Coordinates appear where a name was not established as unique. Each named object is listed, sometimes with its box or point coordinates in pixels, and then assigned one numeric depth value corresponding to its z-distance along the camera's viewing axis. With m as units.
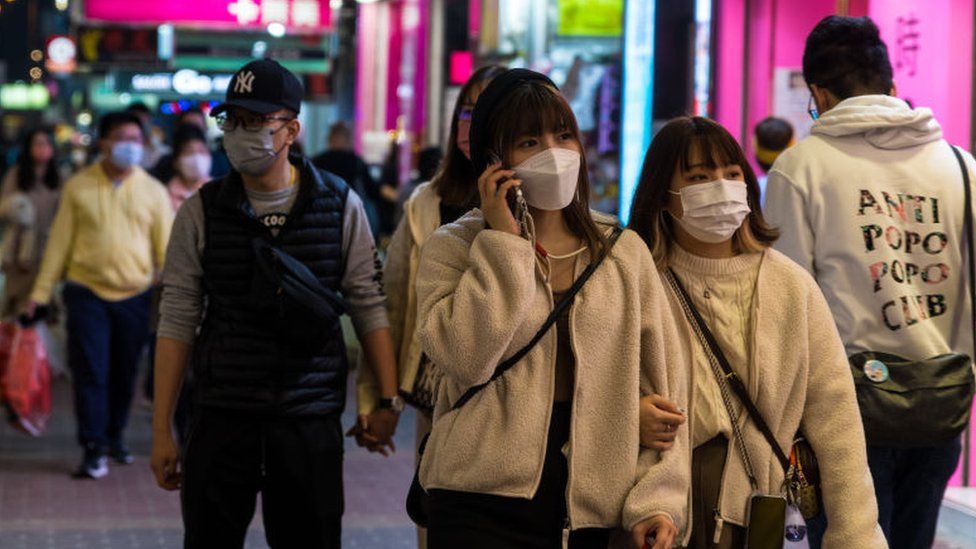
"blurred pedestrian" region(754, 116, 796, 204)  9.29
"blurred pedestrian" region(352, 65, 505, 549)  5.72
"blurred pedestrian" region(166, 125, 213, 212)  11.14
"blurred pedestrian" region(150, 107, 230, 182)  12.07
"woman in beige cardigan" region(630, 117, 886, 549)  4.23
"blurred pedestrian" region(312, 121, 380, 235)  14.30
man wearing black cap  5.37
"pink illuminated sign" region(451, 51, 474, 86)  20.62
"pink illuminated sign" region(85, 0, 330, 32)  21.38
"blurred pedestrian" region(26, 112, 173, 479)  10.20
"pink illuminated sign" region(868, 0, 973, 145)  8.57
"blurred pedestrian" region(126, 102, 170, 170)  13.17
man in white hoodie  5.13
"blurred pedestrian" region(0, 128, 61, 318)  13.12
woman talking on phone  3.91
